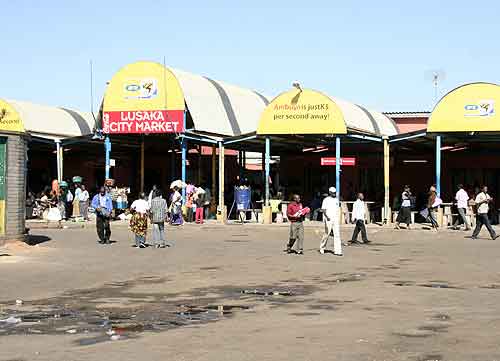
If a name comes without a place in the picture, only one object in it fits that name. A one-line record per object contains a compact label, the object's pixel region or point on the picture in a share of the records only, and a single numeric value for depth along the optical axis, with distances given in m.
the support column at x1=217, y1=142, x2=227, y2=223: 35.91
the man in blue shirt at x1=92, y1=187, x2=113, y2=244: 24.91
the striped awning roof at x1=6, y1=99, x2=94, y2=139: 43.19
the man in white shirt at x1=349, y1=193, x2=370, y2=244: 25.30
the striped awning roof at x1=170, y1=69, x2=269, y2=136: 38.12
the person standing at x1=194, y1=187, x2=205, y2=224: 35.53
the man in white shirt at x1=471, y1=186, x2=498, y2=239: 27.53
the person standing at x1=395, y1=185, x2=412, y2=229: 32.68
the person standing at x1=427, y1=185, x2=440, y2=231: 32.47
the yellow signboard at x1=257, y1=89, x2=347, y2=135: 35.06
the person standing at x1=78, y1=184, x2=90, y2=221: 36.41
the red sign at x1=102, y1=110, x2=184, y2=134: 36.38
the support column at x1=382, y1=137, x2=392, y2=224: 34.41
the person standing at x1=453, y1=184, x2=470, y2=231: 31.52
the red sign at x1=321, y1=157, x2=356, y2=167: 35.47
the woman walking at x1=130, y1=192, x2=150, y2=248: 23.64
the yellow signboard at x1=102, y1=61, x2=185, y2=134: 36.50
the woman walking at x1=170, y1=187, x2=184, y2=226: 33.66
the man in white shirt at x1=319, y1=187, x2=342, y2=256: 22.17
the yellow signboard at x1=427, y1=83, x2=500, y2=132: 33.50
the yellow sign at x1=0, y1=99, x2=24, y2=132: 28.09
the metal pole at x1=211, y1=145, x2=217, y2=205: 38.03
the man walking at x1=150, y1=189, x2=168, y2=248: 24.12
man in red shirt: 22.09
